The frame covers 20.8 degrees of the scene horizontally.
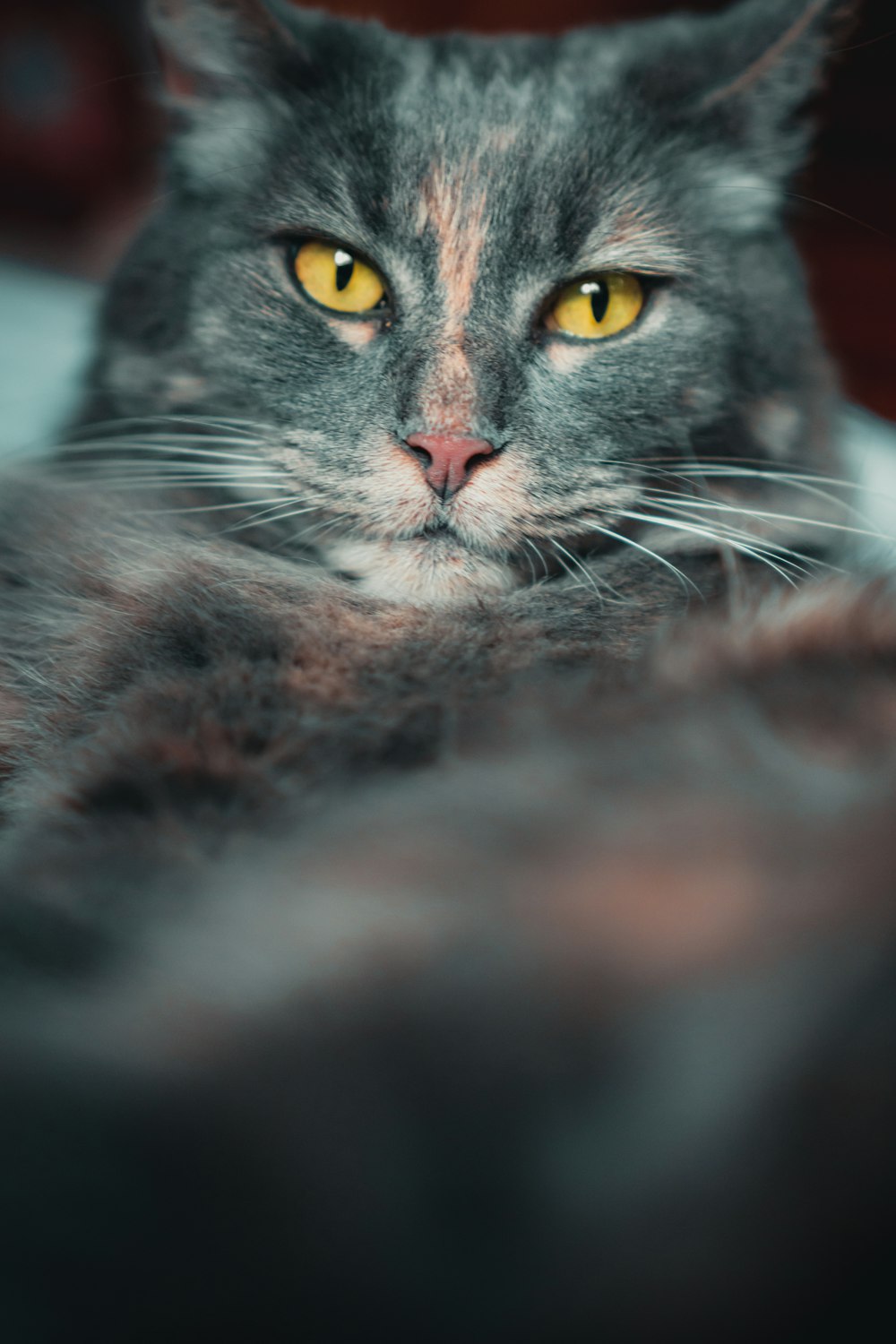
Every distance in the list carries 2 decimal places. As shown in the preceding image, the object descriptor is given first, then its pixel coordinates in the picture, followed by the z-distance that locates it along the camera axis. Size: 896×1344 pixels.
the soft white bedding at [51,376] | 0.48
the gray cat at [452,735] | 0.31
